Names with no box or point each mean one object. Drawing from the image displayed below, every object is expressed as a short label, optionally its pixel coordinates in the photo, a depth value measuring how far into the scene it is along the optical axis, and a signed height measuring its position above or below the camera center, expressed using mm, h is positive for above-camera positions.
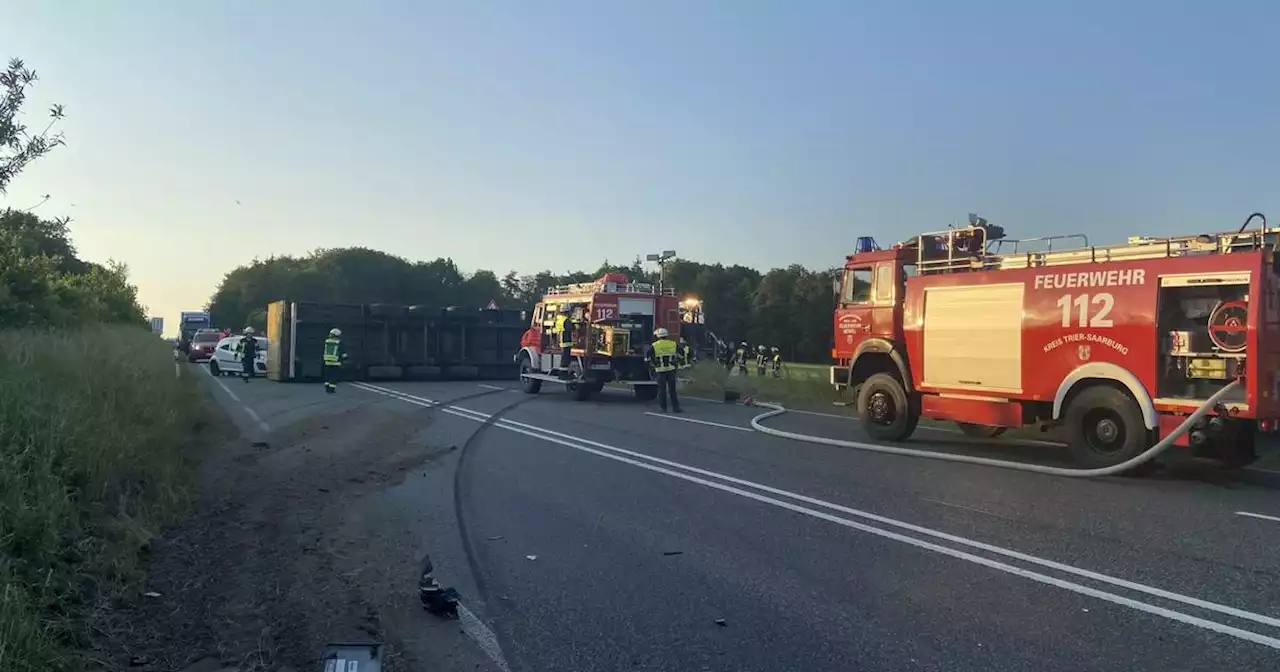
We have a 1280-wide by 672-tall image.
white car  30578 -752
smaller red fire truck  20172 +364
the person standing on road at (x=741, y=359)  30523 -375
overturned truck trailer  26875 -2
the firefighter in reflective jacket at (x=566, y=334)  20828 +245
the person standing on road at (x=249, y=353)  28266 -499
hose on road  8930 -1219
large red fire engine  9031 +188
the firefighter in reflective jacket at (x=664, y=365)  17562 -357
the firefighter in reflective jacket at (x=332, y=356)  22156 -427
